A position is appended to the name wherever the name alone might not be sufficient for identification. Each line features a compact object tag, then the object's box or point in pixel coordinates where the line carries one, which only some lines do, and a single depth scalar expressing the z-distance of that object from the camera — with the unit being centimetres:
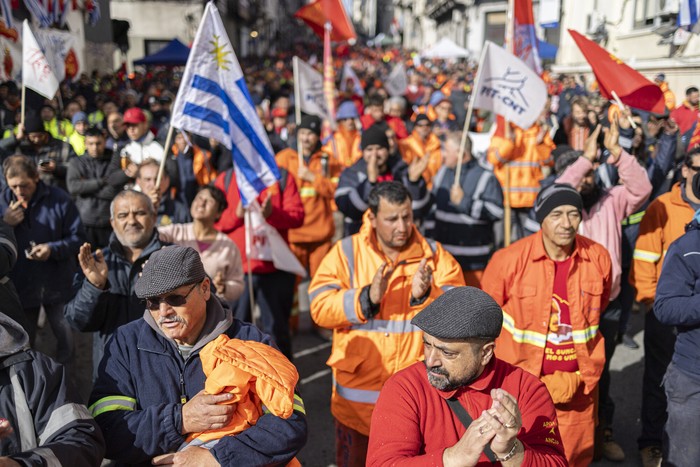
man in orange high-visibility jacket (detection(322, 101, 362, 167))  893
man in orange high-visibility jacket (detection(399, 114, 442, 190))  864
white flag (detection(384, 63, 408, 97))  1340
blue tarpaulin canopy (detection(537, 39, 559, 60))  2299
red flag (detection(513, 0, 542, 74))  784
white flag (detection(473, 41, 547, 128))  584
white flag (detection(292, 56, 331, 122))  855
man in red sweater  227
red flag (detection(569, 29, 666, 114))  536
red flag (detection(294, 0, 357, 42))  1094
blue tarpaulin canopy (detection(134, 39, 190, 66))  1811
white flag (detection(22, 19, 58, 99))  670
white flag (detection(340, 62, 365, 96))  1339
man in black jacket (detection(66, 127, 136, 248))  617
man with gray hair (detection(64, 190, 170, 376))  327
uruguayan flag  458
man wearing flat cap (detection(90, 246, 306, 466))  237
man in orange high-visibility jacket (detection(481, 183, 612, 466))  344
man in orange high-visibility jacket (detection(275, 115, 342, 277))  620
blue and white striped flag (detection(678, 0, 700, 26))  845
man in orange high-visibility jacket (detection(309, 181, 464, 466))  339
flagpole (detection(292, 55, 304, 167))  647
